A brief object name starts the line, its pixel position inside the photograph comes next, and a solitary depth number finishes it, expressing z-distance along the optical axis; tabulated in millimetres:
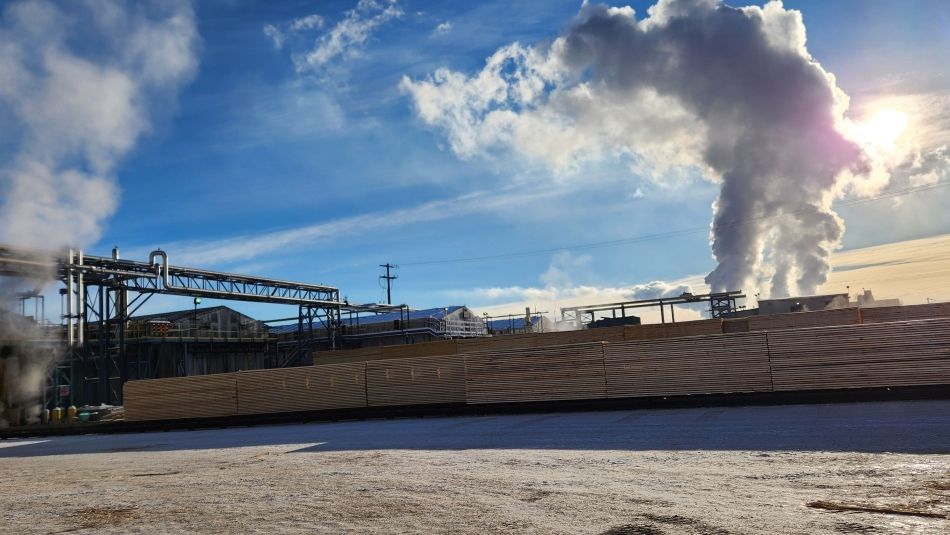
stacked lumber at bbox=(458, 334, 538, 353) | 25391
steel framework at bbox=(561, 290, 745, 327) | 34656
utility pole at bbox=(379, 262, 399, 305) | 68250
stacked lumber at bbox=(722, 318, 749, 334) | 23602
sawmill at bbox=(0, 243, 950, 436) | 13383
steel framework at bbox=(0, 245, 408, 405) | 26469
